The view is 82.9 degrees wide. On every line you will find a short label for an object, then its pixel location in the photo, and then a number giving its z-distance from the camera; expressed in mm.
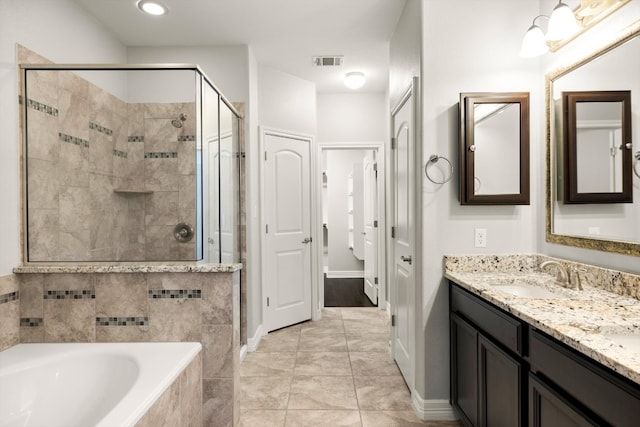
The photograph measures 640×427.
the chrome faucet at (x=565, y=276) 1714
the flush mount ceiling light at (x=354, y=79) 3961
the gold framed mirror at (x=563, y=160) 1505
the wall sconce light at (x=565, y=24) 1661
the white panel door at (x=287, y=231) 3744
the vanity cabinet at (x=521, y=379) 967
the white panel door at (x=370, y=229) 4730
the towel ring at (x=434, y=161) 2156
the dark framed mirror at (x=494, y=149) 2113
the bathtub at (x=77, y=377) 1536
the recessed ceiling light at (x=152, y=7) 2626
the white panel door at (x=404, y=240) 2371
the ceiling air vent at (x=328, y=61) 3588
